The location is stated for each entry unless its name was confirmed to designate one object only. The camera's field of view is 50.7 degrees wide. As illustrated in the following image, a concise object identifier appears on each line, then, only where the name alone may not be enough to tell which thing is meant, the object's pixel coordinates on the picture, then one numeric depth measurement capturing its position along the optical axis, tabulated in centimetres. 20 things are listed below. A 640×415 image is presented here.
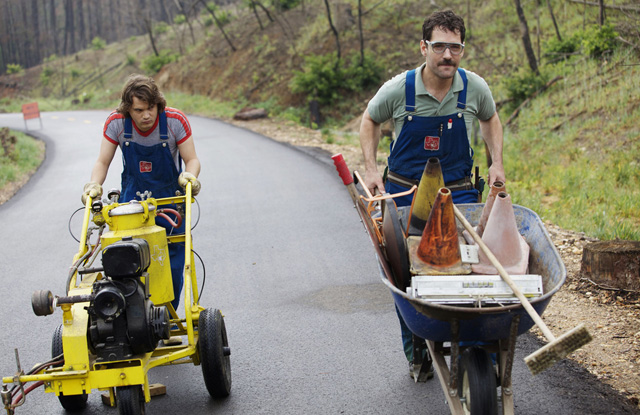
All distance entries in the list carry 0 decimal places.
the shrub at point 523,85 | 1558
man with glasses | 420
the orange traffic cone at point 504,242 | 346
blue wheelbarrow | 294
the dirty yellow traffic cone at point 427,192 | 372
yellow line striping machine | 352
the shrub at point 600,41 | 1434
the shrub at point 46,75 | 5678
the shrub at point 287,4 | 3325
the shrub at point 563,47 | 1681
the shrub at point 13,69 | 6302
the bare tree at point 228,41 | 3266
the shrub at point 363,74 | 2397
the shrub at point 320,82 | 2356
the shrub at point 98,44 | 6112
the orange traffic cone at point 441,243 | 343
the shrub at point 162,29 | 5462
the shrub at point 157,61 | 3853
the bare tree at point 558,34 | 1772
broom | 263
